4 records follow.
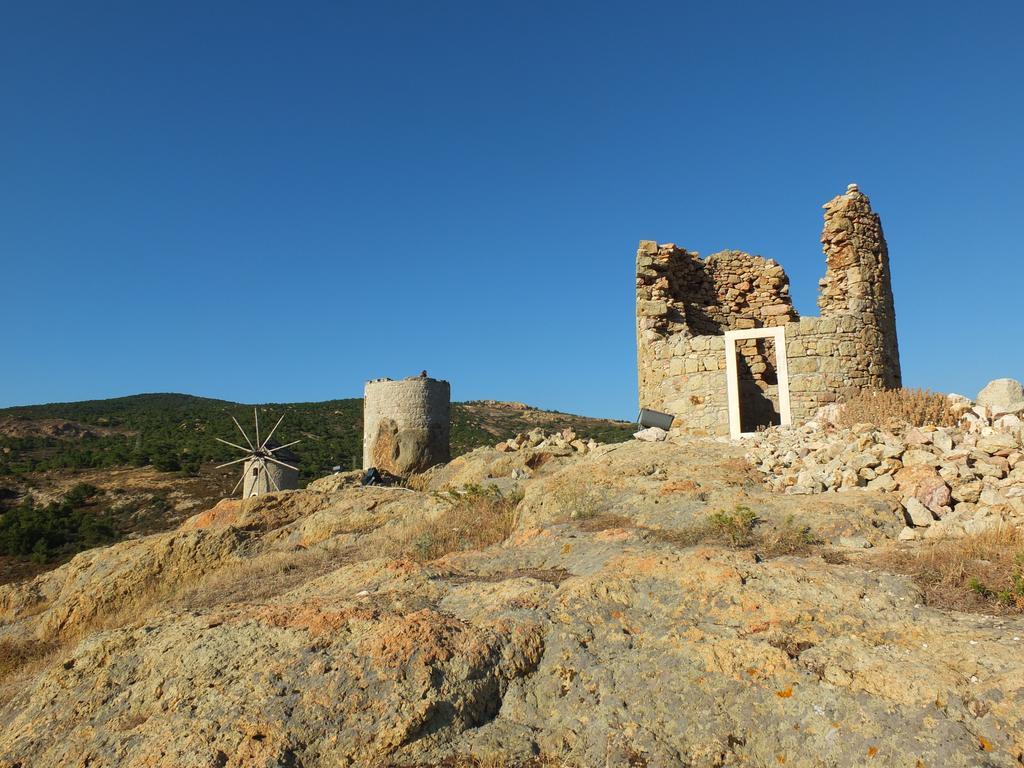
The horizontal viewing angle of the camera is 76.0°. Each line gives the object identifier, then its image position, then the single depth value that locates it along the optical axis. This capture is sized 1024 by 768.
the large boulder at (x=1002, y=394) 9.70
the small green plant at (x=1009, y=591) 4.38
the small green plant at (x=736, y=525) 6.32
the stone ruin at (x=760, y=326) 11.89
